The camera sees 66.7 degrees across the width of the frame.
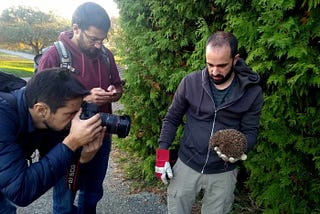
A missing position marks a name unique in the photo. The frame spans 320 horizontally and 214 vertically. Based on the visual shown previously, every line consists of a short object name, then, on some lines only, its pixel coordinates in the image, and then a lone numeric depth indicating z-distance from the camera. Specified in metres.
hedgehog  1.62
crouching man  1.26
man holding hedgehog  1.73
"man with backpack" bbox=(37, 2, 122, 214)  1.94
